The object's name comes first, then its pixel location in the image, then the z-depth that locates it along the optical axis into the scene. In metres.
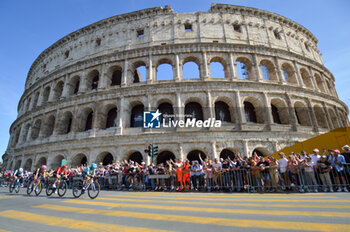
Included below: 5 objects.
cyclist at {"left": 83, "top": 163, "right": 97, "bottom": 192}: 6.63
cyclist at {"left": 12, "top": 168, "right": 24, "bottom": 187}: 10.17
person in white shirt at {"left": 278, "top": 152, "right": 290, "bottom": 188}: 7.14
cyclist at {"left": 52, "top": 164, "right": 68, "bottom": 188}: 7.54
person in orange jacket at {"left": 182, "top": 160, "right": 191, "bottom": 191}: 8.53
